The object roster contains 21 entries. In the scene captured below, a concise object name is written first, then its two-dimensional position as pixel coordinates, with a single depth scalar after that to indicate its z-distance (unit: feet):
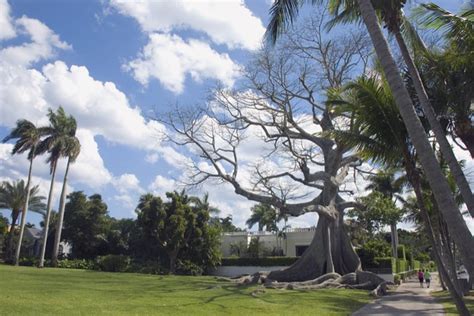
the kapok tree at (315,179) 97.40
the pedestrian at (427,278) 104.25
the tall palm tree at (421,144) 19.85
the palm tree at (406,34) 26.04
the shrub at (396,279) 111.75
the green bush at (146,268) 127.85
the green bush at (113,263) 125.90
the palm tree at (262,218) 198.27
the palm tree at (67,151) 129.08
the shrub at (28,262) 130.51
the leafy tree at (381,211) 135.50
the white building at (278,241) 174.40
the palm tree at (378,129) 34.60
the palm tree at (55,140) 133.28
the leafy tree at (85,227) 153.89
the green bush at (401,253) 154.65
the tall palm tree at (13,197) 157.89
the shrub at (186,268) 138.41
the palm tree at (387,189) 153.89
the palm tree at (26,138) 133.39
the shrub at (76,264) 129.70
